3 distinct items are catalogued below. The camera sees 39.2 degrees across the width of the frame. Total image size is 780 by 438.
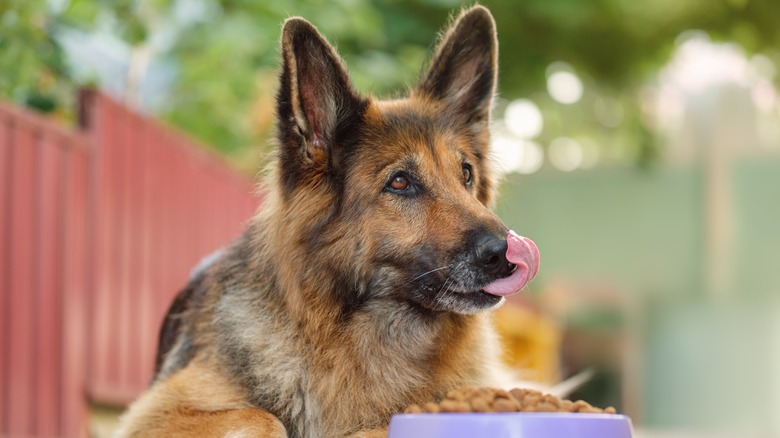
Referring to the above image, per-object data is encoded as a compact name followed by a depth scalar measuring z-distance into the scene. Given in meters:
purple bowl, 2.22
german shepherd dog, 3.07
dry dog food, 2.43
